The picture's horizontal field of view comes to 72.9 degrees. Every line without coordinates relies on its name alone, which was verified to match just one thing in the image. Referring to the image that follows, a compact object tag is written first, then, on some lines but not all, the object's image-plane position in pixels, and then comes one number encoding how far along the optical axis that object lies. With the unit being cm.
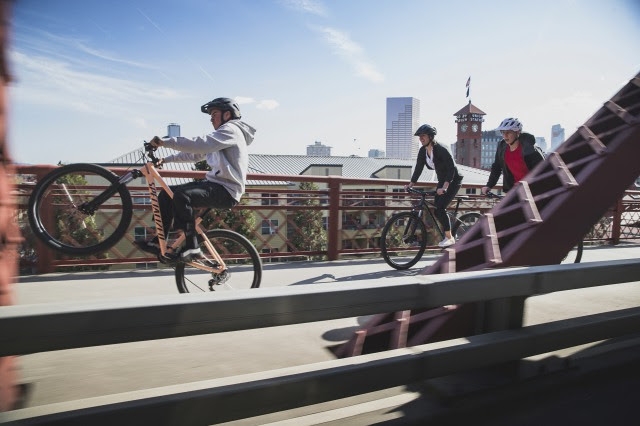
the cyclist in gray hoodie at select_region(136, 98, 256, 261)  393
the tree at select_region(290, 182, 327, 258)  788
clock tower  11600
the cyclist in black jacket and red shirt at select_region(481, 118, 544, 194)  554
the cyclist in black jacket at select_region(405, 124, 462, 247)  654
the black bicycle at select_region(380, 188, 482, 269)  690
